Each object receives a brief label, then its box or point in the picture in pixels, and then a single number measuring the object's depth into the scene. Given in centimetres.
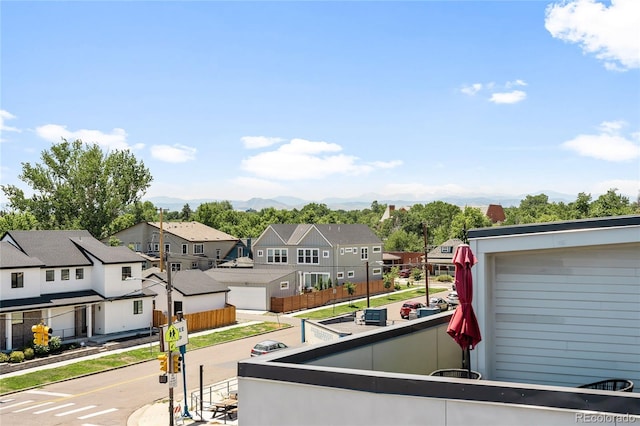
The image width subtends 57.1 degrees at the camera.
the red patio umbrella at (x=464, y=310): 1036
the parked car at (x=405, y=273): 8927
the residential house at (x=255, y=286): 5691
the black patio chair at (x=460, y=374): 1055
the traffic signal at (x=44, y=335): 2450
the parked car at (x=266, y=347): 3369
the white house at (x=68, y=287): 3778
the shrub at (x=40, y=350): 3628
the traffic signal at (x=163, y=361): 2528
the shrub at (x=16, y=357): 3462
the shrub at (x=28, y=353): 3541
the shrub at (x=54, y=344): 3716
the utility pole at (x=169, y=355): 2505
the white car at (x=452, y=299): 5480
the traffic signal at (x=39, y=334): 2420
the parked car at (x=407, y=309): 4878
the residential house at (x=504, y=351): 771
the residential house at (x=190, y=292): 4669
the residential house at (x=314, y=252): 6612
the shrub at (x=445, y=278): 8388
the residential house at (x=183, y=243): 7600
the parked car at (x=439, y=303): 5227
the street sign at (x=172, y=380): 2466
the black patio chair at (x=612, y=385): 961
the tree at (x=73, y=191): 8025
